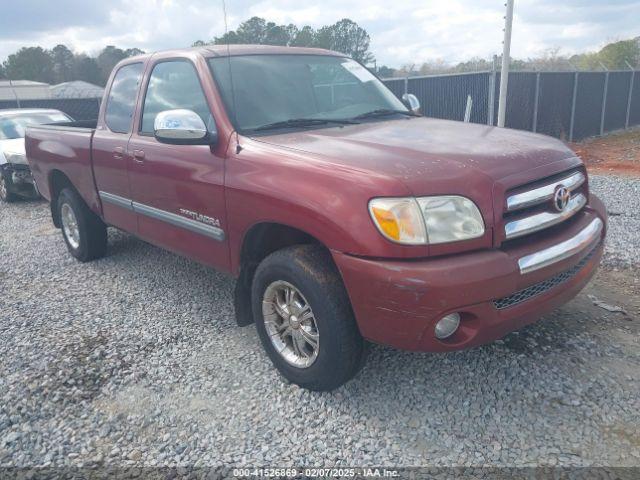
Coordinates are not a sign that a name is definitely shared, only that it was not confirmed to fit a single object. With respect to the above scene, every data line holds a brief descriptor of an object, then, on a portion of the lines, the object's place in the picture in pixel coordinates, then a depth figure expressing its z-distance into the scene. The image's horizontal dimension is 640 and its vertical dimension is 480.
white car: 8.78
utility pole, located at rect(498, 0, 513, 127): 8.43
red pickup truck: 2.38
